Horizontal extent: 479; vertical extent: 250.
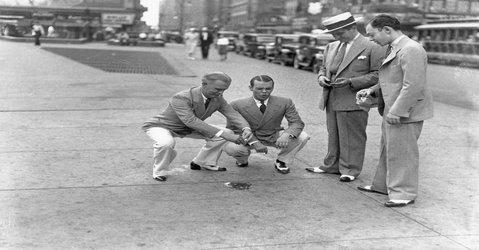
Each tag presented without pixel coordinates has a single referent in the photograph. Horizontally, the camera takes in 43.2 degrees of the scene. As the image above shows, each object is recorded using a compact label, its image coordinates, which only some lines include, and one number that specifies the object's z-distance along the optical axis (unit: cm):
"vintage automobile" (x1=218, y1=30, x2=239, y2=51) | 3454
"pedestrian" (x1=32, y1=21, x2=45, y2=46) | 3102
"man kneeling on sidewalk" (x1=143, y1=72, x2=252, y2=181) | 529
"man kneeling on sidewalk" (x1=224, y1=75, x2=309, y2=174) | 562
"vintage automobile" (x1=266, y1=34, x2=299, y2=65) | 2258
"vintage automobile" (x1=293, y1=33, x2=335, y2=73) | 2030
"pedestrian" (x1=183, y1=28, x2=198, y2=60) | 2506
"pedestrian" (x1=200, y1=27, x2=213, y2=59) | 2429
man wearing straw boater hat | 536
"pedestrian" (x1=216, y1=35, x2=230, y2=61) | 2491
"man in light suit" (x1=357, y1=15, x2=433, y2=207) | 457
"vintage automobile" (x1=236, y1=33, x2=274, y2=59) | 2642
